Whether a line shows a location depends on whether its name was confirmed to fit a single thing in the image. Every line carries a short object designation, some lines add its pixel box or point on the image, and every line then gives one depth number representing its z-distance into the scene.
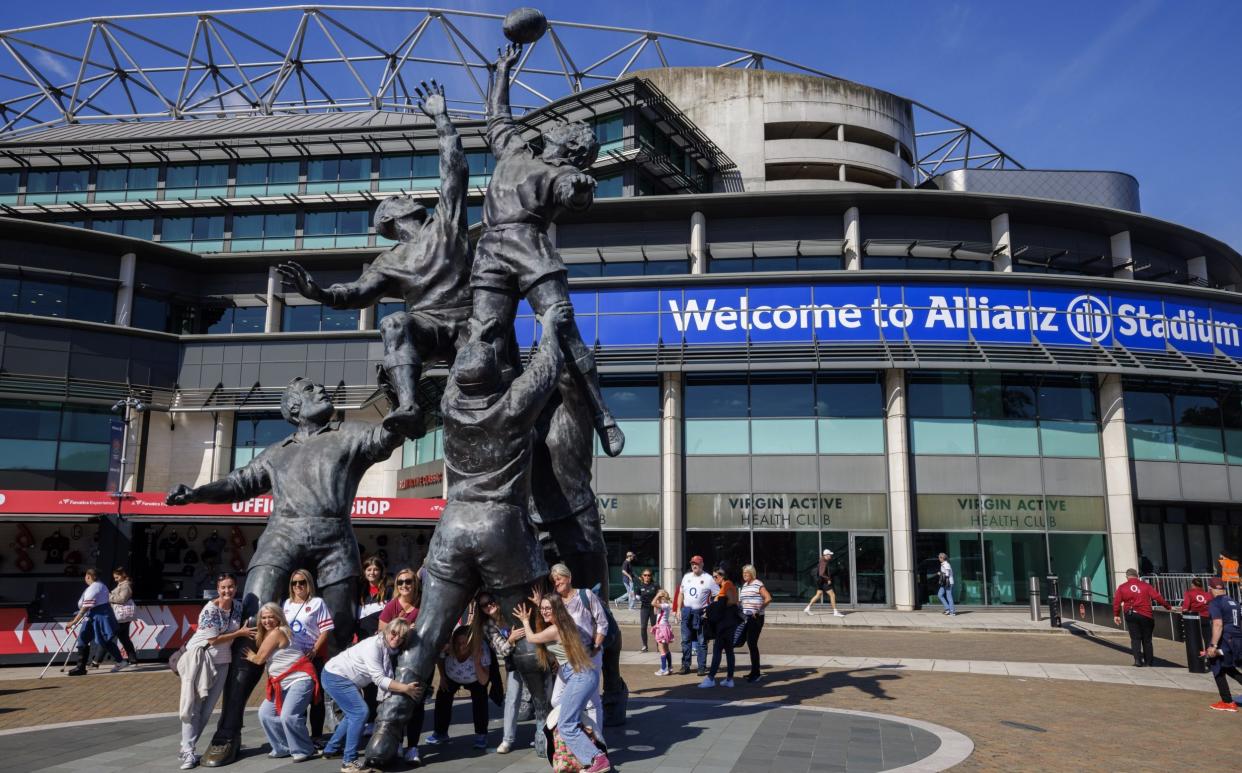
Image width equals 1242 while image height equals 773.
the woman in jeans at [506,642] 6.46
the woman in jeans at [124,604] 14.12
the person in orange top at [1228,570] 21.47
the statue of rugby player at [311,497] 7.34
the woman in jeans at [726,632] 11.38
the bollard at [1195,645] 13.69
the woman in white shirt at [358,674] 6.17
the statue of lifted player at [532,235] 7.66
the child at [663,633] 12.97
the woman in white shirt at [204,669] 6.48
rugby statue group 6.37
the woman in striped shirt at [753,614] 11.95
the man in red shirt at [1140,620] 14.27
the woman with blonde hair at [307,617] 6.76
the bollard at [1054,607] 21.17
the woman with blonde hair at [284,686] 6.51
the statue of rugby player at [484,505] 6.30
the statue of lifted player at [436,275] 8.01
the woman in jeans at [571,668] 5.90
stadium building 26.02
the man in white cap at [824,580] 25.08
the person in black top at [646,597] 15.98
